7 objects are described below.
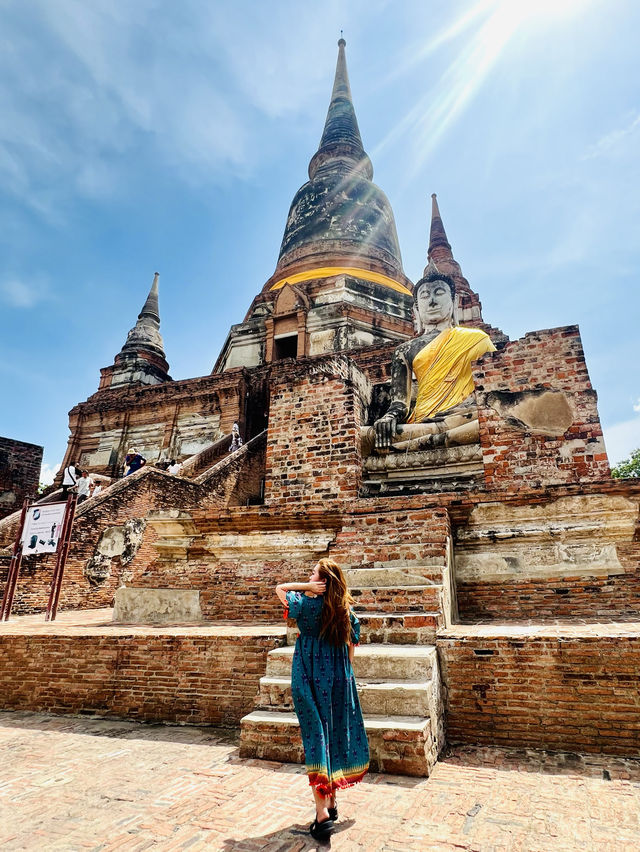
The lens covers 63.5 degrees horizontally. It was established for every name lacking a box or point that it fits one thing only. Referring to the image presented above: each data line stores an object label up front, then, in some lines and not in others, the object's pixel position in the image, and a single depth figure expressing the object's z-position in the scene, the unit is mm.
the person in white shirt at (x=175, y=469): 11742
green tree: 22438
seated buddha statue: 5461
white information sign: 6652
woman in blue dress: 2061
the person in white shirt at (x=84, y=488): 10711
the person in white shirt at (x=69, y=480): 11359
